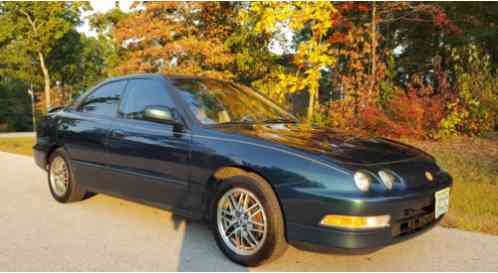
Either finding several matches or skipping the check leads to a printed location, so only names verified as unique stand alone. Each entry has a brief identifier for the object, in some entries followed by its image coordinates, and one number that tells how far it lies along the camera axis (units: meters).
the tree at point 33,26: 26.39
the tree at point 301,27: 9.09
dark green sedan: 2.80
